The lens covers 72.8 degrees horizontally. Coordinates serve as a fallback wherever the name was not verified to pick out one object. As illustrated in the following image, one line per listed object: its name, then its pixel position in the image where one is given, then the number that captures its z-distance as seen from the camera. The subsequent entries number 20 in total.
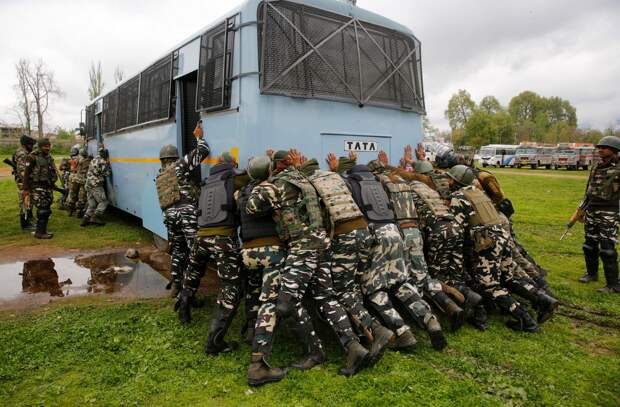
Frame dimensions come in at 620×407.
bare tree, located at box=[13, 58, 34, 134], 38.12
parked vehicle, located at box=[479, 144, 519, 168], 41.84
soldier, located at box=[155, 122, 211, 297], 5.18
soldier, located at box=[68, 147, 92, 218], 11.81
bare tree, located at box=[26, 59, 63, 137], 38.53
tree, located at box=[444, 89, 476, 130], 72.81
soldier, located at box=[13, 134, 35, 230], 9.19
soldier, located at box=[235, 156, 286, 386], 3.45
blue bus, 4.71
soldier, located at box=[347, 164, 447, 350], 3.95
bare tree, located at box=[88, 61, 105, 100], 39.38
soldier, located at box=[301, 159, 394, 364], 3.83
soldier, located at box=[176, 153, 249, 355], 3.93
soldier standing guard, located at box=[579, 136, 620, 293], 5.64
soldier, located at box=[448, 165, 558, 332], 4.43
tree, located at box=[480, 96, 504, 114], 75.38
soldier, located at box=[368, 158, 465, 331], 4.38
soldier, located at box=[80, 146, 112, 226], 10.42
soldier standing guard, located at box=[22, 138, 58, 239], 8.82
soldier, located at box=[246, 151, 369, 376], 3.57
